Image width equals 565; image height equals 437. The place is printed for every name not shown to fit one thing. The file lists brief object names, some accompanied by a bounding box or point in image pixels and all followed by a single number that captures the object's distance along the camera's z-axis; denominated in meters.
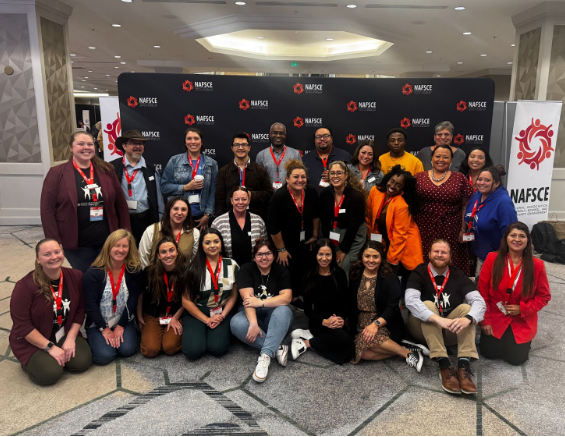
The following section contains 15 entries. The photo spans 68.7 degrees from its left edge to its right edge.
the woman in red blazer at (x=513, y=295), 2.73
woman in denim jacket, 3.77
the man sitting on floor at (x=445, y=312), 2.60
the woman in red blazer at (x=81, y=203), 2.98
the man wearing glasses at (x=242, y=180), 3.80
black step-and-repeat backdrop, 4.48
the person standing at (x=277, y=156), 4.11
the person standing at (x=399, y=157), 3.98
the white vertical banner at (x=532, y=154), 5.01
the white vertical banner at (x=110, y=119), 4.74
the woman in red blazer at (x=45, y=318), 2.49
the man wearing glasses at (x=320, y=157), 4.03
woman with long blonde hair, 2.75
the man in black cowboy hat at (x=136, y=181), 3.53
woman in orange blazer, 3.25
